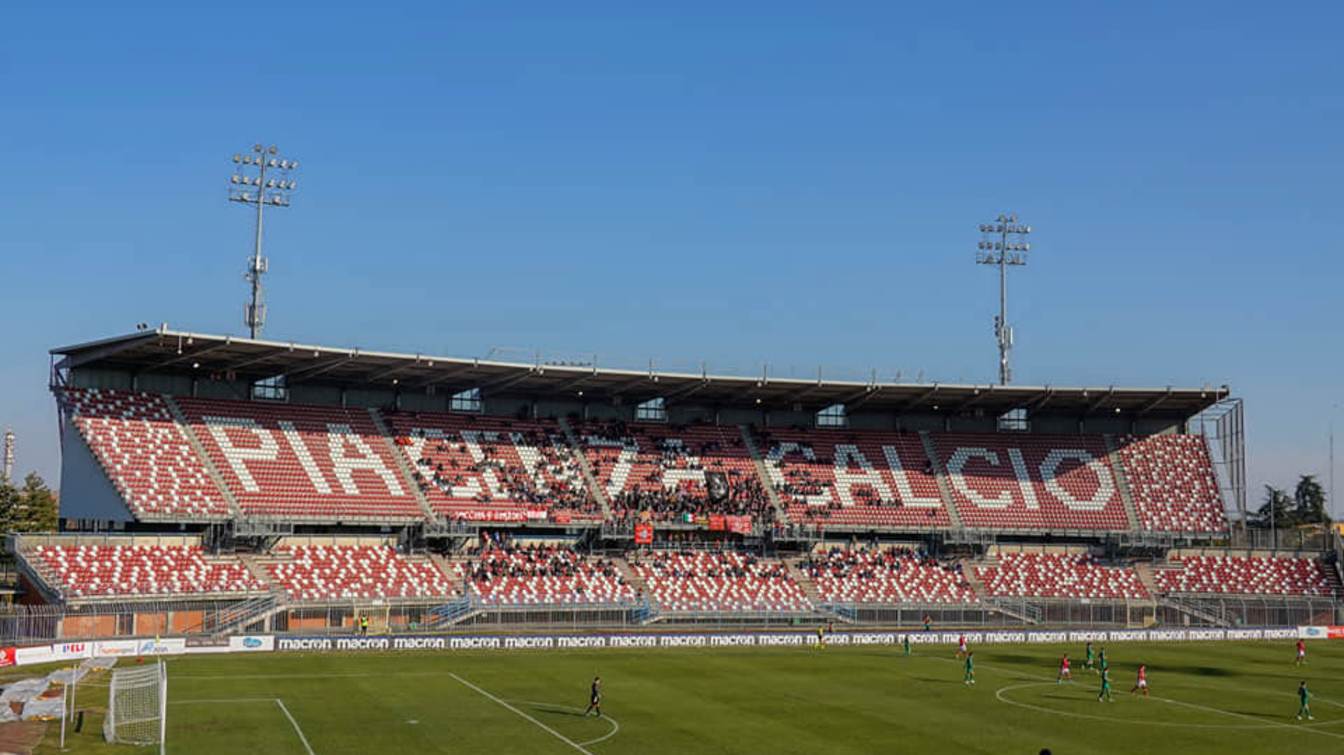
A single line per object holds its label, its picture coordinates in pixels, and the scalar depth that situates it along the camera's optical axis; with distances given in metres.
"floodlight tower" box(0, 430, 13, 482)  127.45
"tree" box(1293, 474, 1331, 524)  161.62
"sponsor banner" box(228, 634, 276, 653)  64.75
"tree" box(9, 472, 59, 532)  103.44
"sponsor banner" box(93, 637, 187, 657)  60.81
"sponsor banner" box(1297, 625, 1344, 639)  84.31
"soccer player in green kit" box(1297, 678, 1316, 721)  49.38
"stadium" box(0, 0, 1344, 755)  47.22
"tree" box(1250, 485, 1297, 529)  158.25
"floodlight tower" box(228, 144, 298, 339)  85.38
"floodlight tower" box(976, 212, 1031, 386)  104.75
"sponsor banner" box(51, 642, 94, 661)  59.12
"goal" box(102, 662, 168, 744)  41.31
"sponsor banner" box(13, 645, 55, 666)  57.31
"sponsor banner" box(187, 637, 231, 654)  63.66
